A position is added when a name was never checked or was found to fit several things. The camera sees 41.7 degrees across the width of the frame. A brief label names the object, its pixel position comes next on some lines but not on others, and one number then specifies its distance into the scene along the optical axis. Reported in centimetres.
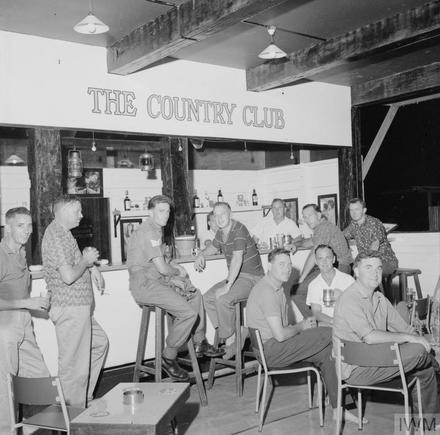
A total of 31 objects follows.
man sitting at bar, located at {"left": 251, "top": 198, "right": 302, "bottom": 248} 780
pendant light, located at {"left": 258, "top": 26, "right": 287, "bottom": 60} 527
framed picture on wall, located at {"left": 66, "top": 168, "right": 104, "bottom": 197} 904
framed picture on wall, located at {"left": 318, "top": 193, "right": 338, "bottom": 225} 922
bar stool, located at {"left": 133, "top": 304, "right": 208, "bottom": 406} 482
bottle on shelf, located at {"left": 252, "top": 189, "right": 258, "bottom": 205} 1034
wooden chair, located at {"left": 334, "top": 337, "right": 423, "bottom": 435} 353
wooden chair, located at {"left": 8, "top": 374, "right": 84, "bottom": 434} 303
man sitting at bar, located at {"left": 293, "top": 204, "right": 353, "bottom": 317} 624
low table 292
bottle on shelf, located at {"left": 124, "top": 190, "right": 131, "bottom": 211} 935
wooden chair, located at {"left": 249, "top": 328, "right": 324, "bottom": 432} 418
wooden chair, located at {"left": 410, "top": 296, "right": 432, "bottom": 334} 500
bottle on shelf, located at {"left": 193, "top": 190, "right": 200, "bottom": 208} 956
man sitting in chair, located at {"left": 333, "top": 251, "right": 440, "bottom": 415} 376
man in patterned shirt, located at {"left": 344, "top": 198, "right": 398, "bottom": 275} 704
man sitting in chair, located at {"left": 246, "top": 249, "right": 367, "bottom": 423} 414
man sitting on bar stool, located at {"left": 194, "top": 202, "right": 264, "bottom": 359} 525
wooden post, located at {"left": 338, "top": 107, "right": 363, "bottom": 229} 827
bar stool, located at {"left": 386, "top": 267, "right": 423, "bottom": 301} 762
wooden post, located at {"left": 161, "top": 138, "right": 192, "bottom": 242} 638
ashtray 328
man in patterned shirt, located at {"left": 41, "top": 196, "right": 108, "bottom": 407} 435
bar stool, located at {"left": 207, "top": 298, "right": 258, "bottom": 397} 515
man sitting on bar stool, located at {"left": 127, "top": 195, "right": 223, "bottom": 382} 477
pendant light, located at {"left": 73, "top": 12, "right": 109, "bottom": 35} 434
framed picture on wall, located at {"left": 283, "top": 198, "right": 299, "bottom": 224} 989
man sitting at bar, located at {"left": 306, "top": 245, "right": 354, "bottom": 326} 492
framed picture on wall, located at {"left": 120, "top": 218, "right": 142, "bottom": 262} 934
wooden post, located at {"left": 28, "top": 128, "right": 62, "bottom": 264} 534
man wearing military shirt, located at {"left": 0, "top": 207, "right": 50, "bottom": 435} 395
